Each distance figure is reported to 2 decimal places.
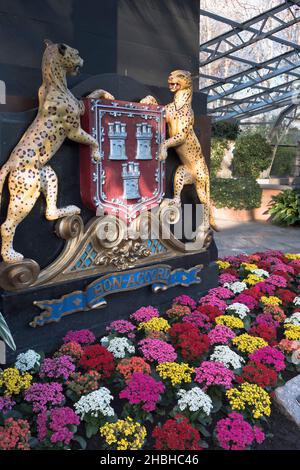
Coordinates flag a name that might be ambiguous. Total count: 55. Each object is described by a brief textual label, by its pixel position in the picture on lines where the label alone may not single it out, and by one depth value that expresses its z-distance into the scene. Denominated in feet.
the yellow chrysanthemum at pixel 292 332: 10.77
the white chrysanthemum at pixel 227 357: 9.39
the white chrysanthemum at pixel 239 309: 11.94
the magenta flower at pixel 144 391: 7.85
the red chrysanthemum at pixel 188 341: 9.53
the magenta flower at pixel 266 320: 11.51
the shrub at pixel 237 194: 34.73
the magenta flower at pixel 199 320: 11.05
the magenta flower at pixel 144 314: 11.43
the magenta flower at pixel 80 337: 9.98
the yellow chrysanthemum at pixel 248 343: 10.09
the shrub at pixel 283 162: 64.80
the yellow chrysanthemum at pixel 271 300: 12.89
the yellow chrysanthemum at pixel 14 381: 8.11
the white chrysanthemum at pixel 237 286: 13.93
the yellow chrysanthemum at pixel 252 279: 14.62
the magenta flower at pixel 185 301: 12.58
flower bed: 7.19
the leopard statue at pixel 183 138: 11.89
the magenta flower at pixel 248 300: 12.73
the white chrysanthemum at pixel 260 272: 15.60
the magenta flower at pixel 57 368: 8.62
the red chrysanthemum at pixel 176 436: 6.91
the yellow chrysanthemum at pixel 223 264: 16.42
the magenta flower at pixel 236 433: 7.16
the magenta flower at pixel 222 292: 13.45
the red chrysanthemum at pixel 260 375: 8.73
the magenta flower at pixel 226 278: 14.75
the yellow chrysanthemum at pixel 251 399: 7.99
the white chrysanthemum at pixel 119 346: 9.62
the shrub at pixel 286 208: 31.73
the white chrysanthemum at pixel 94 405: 7.59
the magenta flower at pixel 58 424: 6.99
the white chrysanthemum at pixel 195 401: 7.84
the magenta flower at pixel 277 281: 14.56
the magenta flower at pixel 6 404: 7.64
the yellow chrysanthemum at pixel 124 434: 7.00
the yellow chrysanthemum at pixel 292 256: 18.88
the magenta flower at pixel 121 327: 10.72
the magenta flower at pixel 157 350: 9.39
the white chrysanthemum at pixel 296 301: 13.23
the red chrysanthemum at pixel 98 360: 8.84
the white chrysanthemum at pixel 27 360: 8.93
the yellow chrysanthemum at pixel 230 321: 11.23
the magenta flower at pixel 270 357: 9.41
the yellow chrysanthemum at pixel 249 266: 16.14
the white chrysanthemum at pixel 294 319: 11.72
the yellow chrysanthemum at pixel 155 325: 10.84
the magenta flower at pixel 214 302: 12.60
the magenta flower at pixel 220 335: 10.36
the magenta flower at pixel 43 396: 7.78
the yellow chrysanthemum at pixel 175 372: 8.68
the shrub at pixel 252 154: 42.24
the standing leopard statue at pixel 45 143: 9.14
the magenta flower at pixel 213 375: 8.59
